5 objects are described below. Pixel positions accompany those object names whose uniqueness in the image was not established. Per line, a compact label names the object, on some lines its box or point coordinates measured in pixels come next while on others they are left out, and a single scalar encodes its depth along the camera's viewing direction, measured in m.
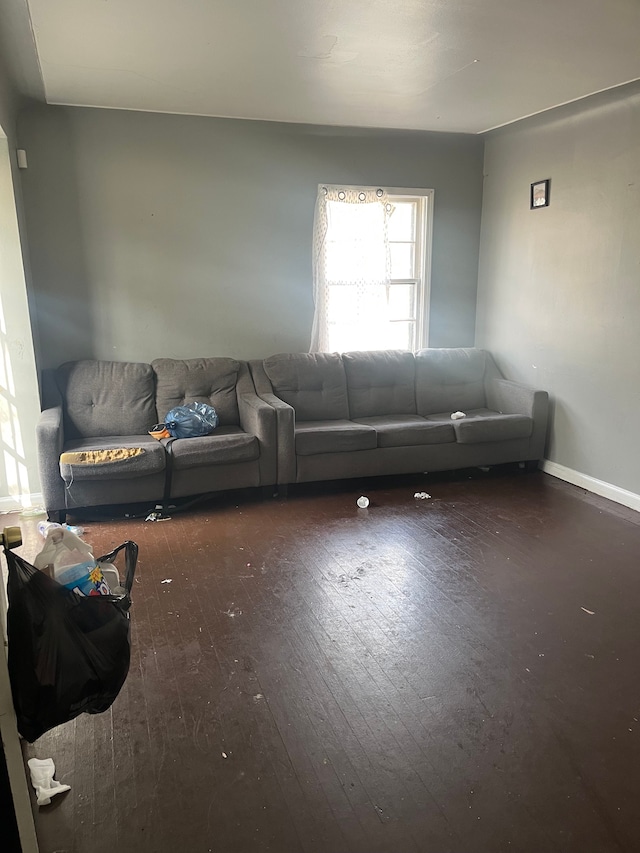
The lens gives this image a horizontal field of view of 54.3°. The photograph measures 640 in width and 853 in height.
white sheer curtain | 4.75
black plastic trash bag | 1.24
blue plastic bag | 3.96
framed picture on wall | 4.39
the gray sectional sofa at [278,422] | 3.63
